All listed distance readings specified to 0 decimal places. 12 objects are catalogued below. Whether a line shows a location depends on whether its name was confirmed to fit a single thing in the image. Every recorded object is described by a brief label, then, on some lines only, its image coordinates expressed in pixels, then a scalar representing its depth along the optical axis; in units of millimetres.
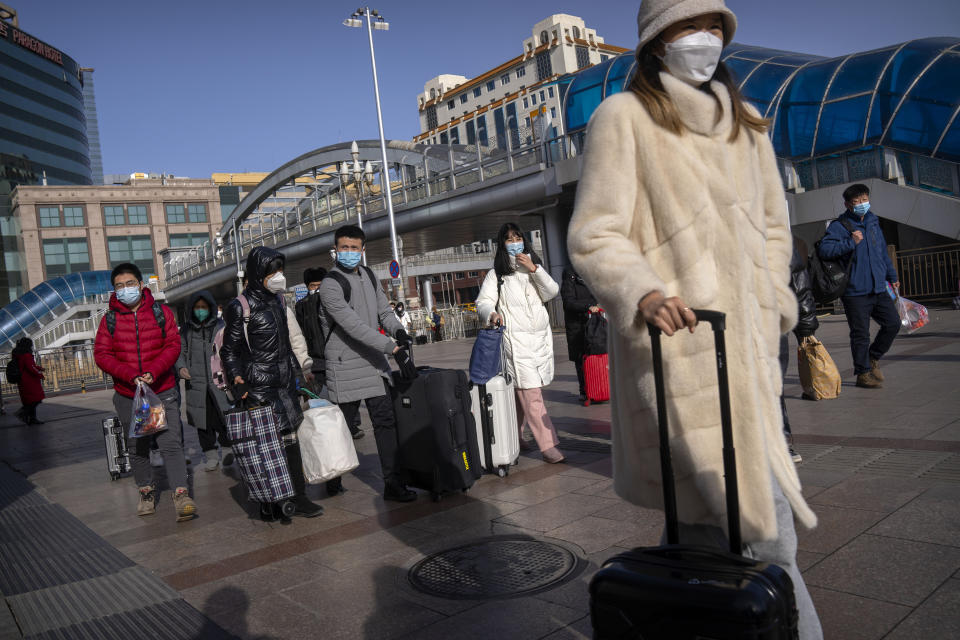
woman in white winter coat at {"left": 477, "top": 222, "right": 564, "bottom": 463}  5980
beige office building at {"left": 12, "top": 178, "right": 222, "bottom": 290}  79875
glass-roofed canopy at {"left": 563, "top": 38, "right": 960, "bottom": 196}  21938
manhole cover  3445
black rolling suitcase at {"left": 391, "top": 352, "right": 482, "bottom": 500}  5055
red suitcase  8391
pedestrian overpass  21500
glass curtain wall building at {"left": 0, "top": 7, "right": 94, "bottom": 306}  78938
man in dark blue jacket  7508
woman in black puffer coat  5281
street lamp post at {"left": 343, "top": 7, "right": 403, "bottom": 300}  30703
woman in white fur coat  2080
